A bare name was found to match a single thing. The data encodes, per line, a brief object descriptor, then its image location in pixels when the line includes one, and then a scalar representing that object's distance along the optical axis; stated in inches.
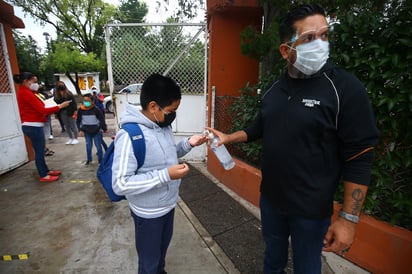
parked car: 175.8
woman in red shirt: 133.8
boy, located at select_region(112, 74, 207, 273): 50.6
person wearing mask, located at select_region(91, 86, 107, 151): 200.5
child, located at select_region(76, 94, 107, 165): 175.3
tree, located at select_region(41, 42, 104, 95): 695.7
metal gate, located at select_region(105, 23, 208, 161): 170.9
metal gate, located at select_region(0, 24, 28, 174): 163.3
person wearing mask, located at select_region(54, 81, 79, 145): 223.5
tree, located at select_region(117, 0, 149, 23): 957.2
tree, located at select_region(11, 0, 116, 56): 690.8
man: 43.1
